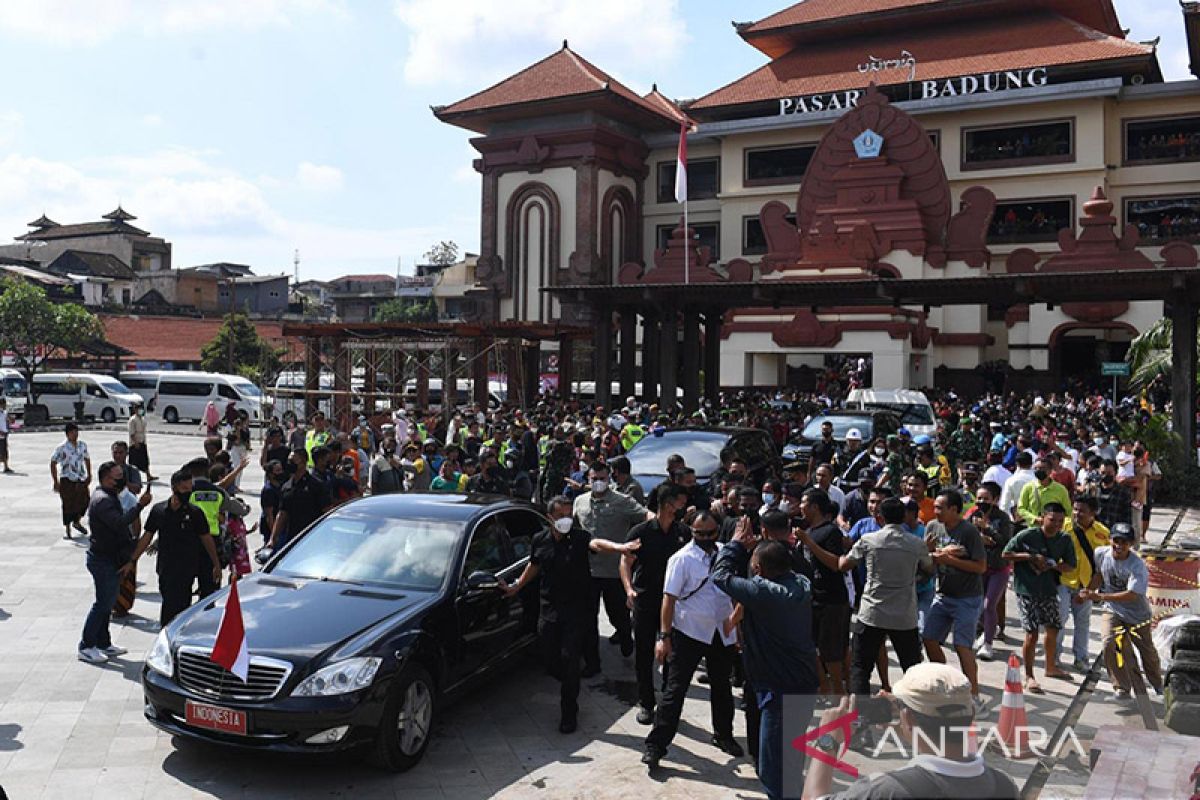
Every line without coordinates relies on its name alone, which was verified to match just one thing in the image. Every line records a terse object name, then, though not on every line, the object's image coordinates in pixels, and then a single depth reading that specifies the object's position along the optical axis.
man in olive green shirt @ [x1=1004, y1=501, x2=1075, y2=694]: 7.99
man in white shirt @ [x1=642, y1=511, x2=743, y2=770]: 6.23
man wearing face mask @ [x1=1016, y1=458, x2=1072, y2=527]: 9.77
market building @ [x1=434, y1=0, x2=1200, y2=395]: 37.66
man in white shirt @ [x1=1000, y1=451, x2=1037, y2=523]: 11.00
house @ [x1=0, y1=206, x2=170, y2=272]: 86.50
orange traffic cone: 6.55
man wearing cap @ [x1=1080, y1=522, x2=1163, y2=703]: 7.51
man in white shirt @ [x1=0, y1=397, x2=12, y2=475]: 20.78
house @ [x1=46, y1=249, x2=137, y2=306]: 74.88
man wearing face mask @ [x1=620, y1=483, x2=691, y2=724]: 6.95
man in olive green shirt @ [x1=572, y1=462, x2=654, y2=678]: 8.36
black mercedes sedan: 5.84
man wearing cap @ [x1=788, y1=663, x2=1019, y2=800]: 2.99
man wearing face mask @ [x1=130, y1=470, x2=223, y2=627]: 8.23
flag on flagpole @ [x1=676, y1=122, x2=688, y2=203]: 29.66
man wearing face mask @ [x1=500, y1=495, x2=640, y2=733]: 6.98
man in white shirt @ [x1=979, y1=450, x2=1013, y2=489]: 11.60
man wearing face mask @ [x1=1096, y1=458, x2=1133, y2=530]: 11.92
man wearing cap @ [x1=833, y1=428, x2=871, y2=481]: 12.78
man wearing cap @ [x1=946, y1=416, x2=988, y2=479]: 16.77
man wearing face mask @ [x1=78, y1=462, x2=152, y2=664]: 8.19
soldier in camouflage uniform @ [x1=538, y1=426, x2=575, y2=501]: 13.40
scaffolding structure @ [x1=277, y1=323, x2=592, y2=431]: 25.55
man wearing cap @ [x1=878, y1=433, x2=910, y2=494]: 11.66
